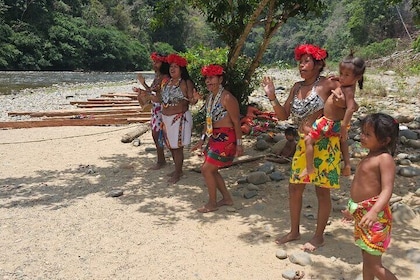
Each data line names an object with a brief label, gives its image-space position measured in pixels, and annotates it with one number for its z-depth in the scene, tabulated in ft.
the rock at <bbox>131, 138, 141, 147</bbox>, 26.56
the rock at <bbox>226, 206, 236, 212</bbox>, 16.12
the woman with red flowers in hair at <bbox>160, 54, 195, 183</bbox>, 18.63
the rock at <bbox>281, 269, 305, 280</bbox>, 11.26
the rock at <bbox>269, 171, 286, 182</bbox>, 18.85
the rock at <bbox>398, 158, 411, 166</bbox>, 19.65
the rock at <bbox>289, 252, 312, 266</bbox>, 11.98
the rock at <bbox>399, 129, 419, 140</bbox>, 22.83
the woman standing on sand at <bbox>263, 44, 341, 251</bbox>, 11.97
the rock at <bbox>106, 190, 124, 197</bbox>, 18.02
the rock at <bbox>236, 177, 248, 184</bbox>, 18.86
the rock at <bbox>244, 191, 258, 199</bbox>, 17.37
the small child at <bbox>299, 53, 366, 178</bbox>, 10.98
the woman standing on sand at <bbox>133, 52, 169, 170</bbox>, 20.33
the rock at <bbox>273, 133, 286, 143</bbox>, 24.23
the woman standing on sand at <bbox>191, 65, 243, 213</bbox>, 15.20
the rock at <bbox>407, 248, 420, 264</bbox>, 11.90
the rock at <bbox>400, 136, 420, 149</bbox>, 21.67
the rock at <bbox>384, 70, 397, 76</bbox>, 63.63
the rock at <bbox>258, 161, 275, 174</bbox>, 19.69
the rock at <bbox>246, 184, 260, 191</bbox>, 17.99
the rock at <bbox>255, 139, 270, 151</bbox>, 23.31
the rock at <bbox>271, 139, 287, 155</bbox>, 21.88
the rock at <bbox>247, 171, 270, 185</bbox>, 18.61
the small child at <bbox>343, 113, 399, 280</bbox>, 8.94
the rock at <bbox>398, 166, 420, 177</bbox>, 18.25
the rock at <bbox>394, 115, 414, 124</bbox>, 26.94
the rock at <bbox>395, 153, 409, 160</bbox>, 20.12
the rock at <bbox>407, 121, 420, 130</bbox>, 25.43
